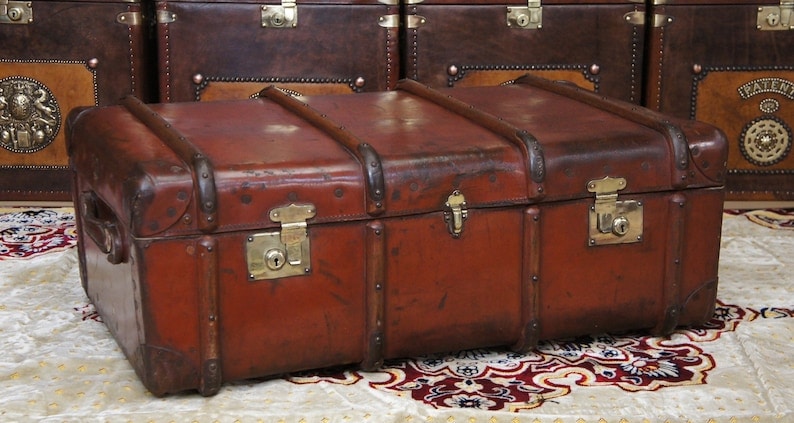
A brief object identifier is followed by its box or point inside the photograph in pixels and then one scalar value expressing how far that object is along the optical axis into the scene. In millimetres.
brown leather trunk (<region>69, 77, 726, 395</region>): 2234
